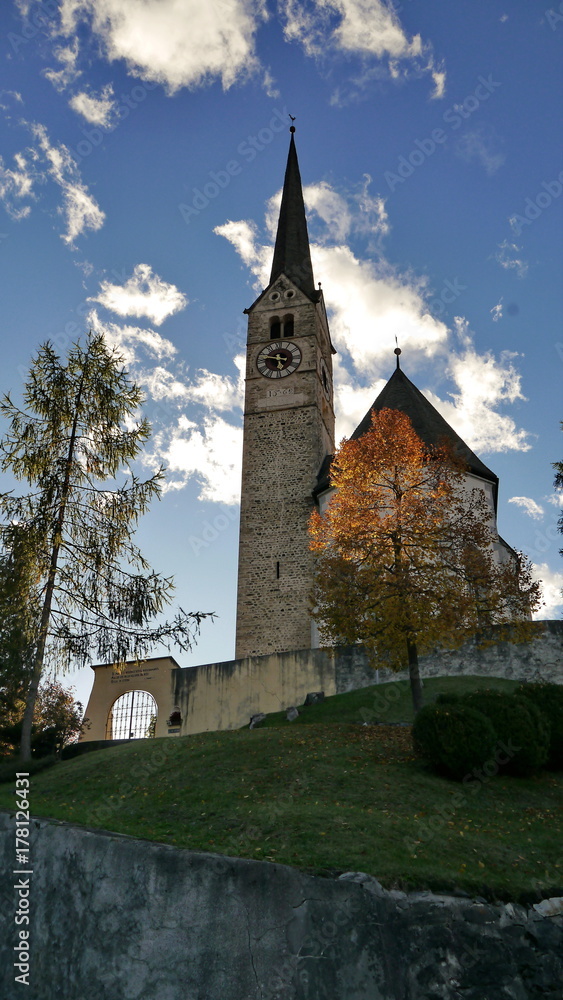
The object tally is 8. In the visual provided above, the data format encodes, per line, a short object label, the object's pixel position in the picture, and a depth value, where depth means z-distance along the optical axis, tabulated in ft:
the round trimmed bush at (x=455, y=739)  42.68
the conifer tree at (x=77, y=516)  57.16
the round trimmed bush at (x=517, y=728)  44.83
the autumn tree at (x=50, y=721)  58.70
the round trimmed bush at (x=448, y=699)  47.03
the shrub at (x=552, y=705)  47.60
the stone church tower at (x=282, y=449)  99.04
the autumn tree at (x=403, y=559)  55.06
